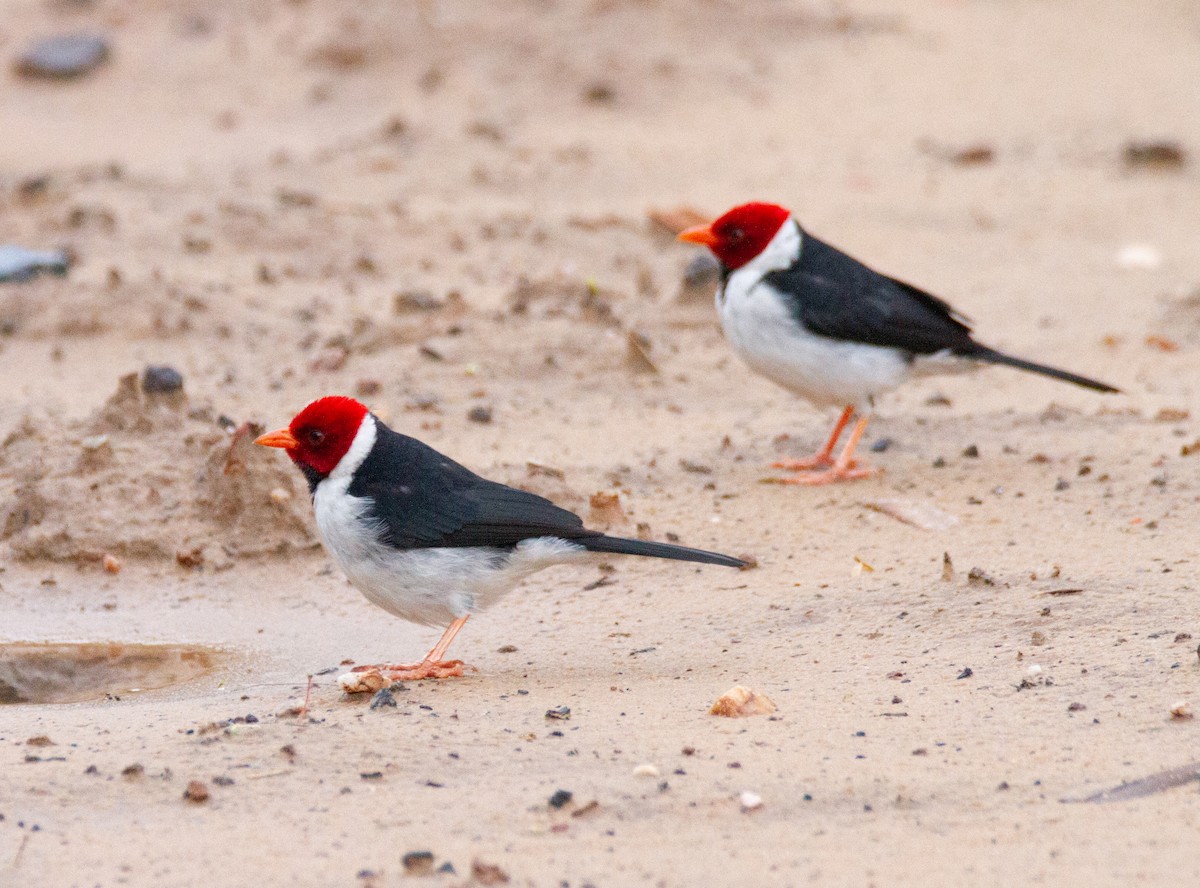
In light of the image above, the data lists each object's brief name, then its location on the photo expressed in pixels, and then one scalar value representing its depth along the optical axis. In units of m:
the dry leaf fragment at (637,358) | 15.23
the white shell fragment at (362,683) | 9.15
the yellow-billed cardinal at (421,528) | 9.84
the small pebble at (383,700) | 8.95
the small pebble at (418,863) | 6.89
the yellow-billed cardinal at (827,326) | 13.51
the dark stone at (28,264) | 16.94
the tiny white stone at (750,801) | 7.53
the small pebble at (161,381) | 13.46
